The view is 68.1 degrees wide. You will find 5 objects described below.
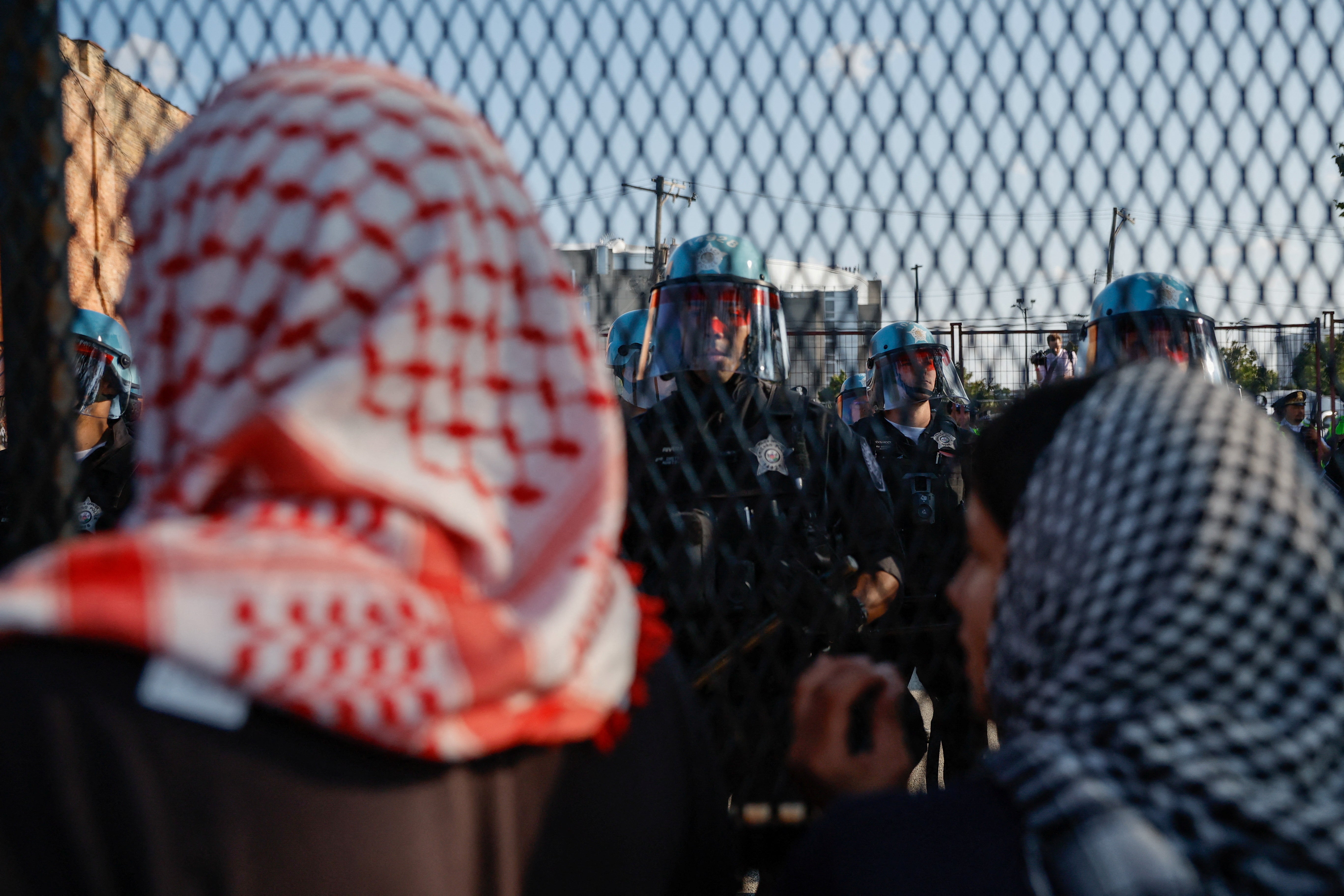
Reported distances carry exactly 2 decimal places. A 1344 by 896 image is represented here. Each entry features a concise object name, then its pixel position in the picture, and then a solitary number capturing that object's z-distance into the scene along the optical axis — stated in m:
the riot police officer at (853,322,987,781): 2.32
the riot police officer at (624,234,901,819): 2.10
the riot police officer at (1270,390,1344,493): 4.54
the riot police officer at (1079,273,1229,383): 2.39
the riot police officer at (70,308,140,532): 3.77
